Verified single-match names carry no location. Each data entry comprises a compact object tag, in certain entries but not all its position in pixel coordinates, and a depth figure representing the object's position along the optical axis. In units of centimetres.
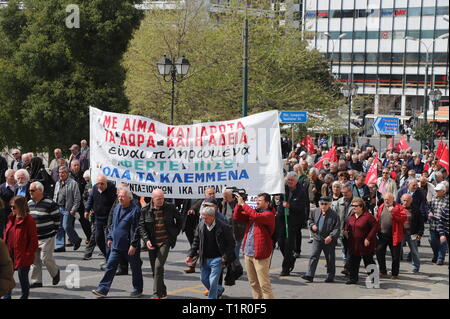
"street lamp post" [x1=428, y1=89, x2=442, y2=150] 4122
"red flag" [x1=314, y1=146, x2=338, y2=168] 2130
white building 7769
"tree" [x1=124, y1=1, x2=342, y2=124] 3047
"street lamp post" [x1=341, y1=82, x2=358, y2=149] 3219
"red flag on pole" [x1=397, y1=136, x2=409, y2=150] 2708
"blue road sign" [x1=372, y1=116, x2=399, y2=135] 2878
